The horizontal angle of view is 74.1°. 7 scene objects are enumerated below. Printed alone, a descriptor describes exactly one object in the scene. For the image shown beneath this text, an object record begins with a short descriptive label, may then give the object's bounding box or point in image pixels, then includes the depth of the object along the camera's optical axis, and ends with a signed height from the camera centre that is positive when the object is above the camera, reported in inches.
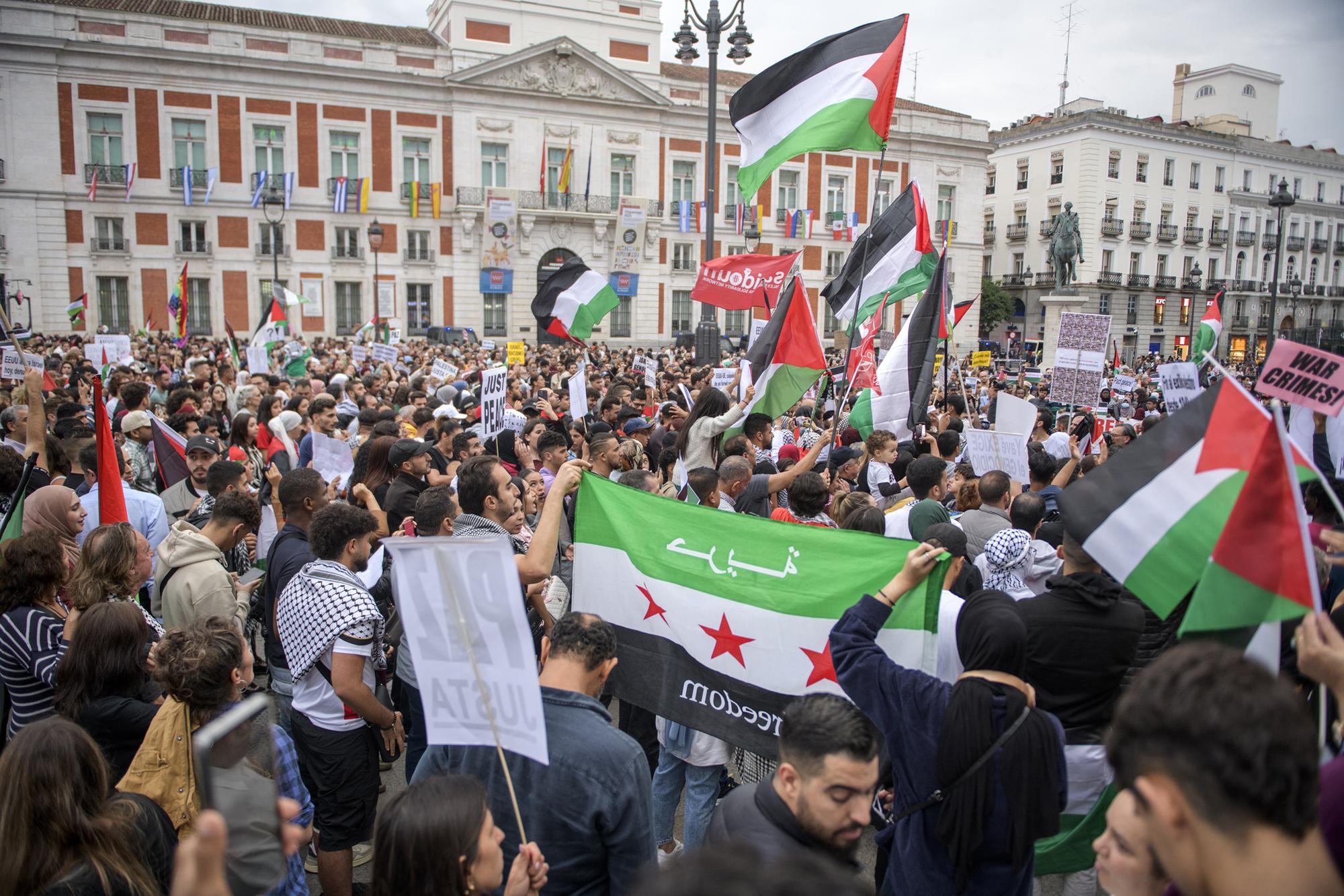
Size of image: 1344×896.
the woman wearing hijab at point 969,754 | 98.4 -47.3
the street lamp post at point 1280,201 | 804.6 +127.0
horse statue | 1101.1 +111.6
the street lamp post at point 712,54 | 572.1 +185.4
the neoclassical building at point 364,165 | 1342.3 +262.9
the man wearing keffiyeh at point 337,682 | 138.3 -57.6
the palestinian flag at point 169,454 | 247.1 -38.9
